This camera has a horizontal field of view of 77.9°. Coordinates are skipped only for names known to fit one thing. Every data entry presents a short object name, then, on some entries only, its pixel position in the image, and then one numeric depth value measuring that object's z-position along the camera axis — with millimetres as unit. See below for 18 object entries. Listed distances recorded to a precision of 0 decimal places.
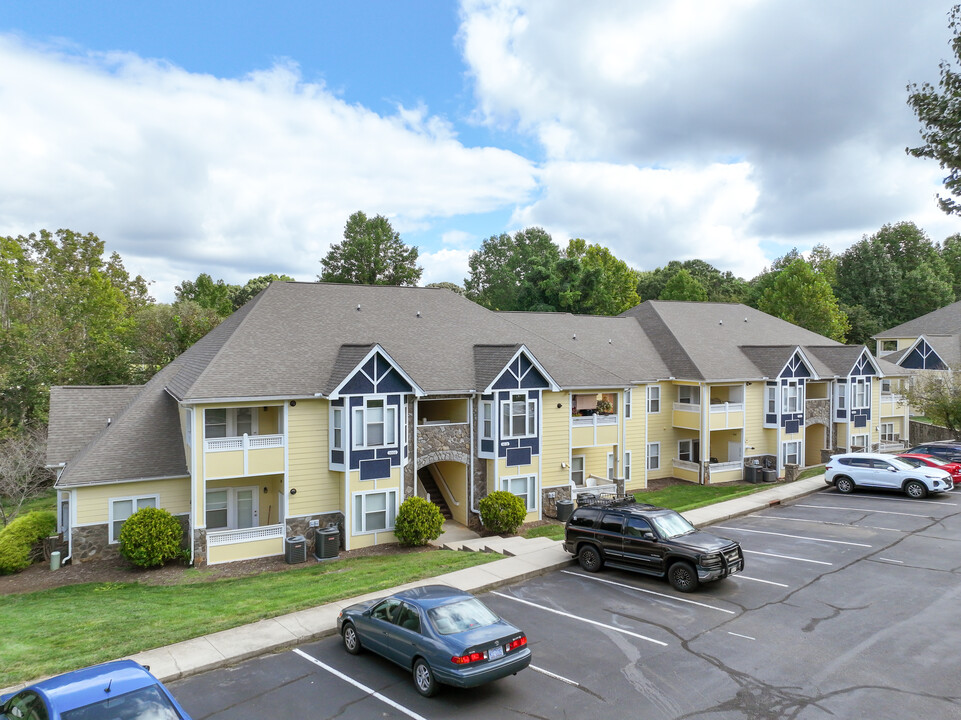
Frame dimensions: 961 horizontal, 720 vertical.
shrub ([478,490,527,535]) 23812
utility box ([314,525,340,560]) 21797
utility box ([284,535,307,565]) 21469
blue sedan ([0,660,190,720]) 7461
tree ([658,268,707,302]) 75062
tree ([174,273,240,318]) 62938
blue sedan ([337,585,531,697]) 9977
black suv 15492
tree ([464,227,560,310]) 81062
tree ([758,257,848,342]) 61094
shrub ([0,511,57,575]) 20672
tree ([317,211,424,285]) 69250
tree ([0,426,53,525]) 27234
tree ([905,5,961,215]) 14078
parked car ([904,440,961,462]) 32562
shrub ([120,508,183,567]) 20297
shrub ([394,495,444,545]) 22484
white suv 26609
